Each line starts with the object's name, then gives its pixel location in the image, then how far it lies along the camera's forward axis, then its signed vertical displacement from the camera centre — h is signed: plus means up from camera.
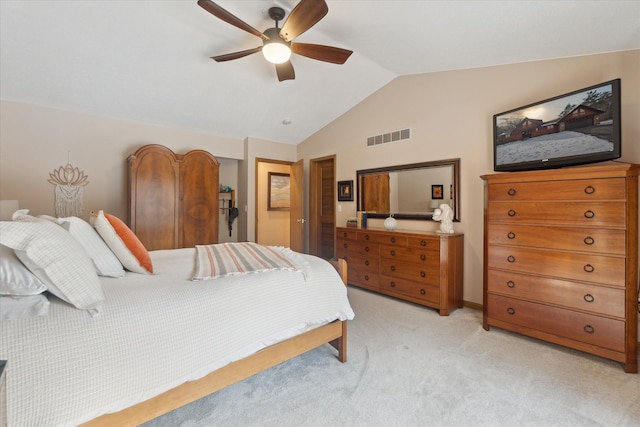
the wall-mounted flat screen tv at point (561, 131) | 2.01 +0.67
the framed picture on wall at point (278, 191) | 5.89 +0.44
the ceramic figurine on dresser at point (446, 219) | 3.15 -0.09
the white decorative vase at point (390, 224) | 3.70 -0.17
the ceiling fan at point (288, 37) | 1.94 +1.46
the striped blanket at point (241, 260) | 1.70 -0.35
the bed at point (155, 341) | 0.95 -0.57
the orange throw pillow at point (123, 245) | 1.68 -0.20
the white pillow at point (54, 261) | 1.03 -0.20
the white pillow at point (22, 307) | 1.01 -0.36
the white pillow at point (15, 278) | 1.08 -0.26
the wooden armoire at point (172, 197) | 3.52 +0.20
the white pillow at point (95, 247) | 1.50 -0.20
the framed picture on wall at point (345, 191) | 4.49 +0.34
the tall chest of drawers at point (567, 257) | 1.90 -0.37
